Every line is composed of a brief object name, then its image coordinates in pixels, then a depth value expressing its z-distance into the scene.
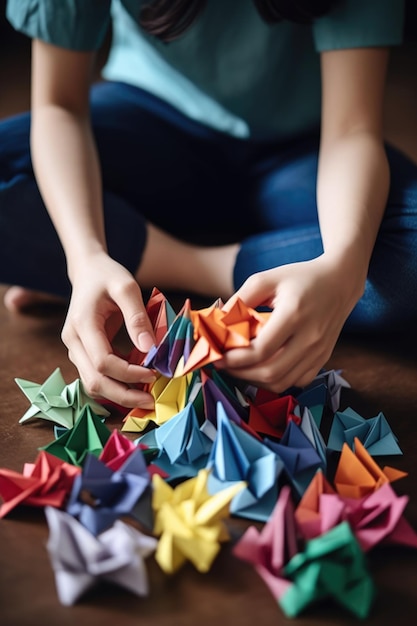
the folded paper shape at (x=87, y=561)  0.59
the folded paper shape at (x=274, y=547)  0.60
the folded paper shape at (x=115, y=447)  0.73
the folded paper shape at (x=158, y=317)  0.79
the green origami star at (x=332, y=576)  0.58
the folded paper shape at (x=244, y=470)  0.68
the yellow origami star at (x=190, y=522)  0.61
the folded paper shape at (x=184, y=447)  0.73
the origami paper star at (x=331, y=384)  0.88
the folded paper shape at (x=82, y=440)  0.76
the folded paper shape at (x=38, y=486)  0.69
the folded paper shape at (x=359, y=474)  0.71
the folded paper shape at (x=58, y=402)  0.85
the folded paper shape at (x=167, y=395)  0.79
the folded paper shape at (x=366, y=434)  0.79
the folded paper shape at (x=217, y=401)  0.74
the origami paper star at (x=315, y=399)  0.84
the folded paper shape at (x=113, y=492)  0.65
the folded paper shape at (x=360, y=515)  0.64
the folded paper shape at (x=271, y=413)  0.78
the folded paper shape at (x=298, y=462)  0.71
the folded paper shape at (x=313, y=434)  0.74
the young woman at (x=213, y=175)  0.79
